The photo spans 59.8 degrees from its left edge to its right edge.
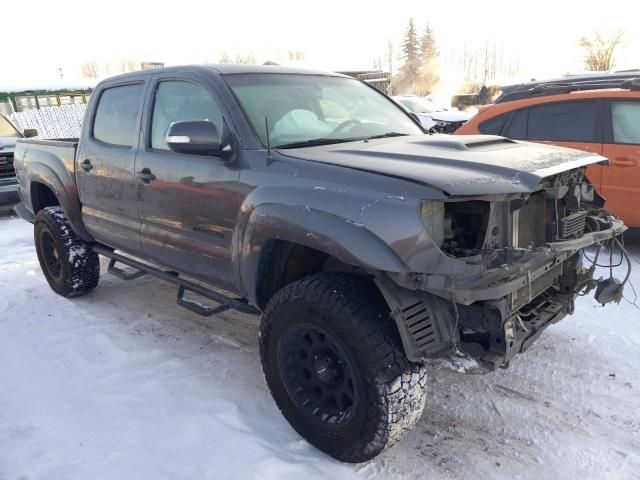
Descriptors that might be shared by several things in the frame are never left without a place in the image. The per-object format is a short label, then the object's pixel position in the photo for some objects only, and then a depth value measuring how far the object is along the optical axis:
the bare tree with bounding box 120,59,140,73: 89.51
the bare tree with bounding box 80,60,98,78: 99.61
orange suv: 5.49
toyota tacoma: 2.39
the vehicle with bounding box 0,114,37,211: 9.40
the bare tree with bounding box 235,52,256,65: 69.78
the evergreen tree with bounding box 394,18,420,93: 70.56
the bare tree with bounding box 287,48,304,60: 83.72
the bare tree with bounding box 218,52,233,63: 76.66
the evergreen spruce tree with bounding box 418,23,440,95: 70.19
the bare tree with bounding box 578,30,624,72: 41.78
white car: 14.87
